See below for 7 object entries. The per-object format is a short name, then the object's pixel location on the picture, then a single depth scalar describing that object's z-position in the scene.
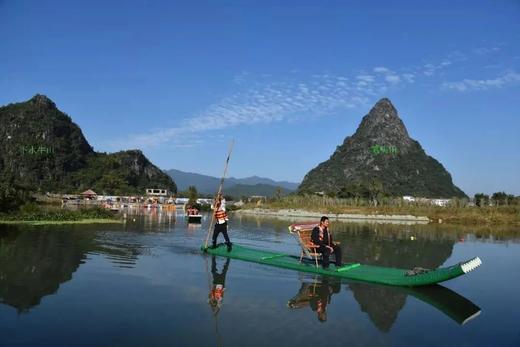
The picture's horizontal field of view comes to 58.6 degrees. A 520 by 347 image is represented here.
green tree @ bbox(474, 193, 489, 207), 50.36
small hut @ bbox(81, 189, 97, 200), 77.17
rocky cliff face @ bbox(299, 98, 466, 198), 121.81
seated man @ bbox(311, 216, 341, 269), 11.04
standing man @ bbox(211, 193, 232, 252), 13.92
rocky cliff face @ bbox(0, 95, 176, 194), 107.81
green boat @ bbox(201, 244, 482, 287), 9.12
